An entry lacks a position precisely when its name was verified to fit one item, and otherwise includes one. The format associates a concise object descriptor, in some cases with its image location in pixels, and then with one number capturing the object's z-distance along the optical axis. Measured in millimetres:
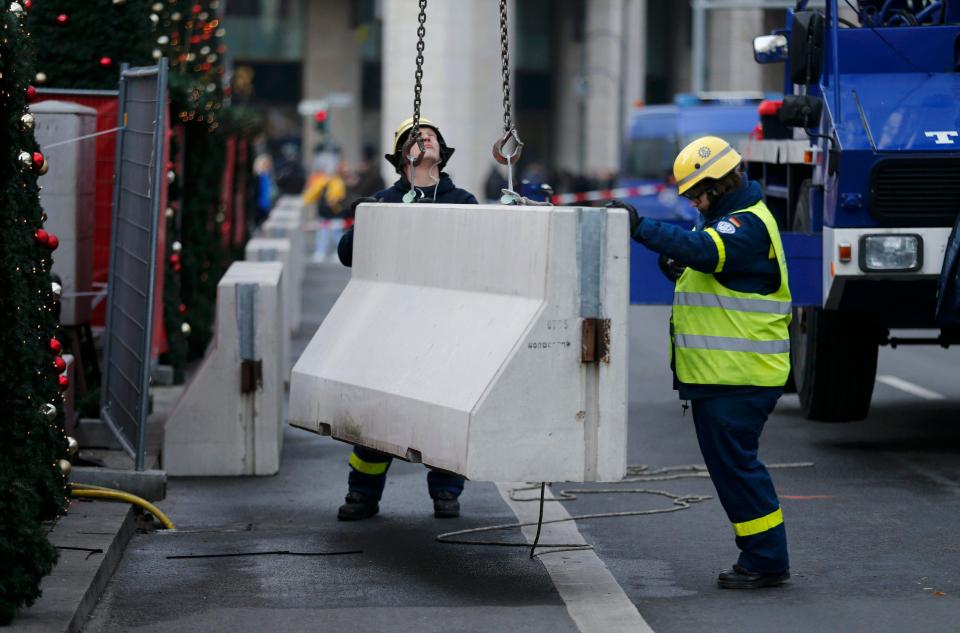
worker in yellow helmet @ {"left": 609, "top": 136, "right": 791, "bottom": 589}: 14680
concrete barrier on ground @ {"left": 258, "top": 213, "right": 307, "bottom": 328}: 40187
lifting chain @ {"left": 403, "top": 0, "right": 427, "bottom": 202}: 16469
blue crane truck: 20531
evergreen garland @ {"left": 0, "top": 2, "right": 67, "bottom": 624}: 12602
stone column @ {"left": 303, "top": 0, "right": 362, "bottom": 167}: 150375
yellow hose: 17516
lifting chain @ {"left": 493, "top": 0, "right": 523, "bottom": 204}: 15859
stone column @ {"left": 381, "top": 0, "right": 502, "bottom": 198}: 97437
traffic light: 103062
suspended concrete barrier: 13961
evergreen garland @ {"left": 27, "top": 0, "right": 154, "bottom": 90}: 25281
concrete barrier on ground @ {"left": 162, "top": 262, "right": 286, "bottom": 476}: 20797
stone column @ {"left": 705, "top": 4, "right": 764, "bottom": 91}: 124062
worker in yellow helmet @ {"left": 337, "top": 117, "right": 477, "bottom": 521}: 18062
